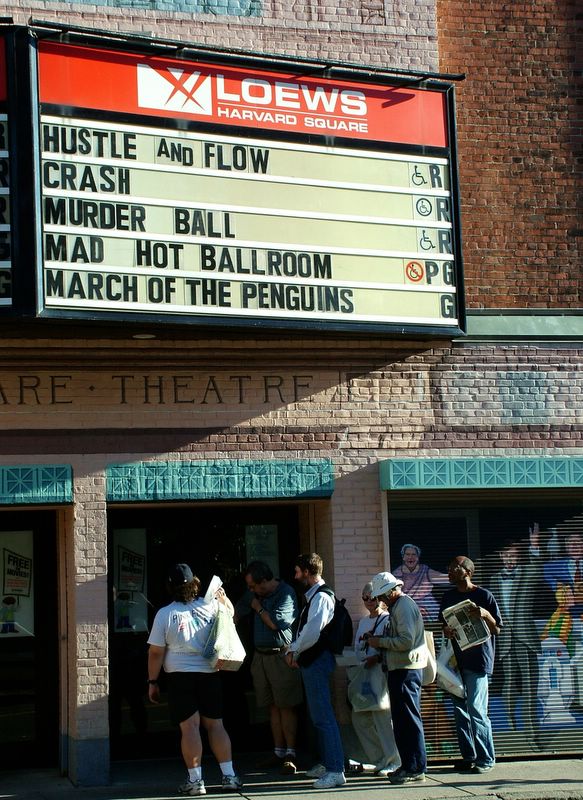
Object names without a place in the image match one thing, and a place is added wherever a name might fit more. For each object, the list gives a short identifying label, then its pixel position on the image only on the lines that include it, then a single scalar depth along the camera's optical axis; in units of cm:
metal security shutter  1123
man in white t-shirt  946
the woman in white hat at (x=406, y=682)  976
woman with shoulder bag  1019
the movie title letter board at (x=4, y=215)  956
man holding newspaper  1022
